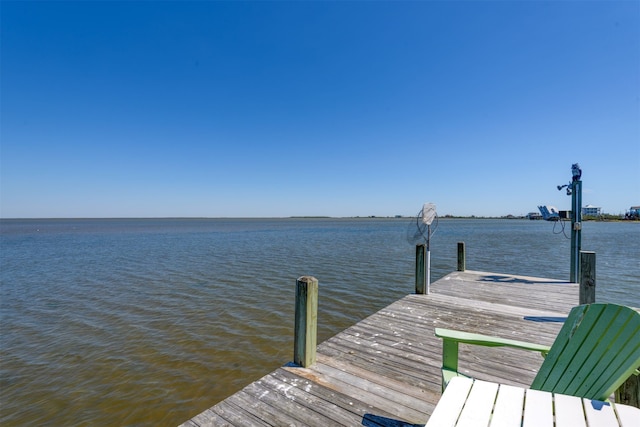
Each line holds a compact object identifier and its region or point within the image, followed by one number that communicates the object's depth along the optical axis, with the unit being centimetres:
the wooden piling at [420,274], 613
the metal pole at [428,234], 636
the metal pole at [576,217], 697
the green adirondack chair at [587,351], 193
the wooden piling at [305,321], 327
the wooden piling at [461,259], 921
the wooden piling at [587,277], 491
